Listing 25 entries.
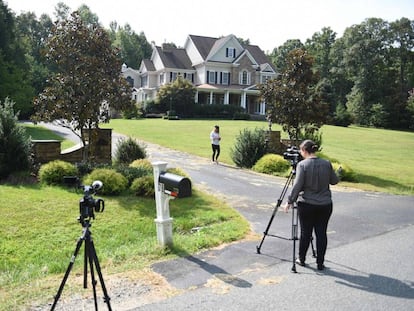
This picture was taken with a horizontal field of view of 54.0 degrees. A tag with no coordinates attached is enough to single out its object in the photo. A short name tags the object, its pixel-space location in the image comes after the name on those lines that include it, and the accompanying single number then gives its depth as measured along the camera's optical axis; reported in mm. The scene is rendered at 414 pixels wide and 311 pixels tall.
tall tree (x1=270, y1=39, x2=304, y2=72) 80881
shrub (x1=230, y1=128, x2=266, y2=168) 16734
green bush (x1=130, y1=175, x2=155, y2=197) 9781
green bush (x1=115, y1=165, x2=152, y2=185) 10523
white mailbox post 6242
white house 54812
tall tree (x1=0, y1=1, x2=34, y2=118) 33431
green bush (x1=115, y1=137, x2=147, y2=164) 13789
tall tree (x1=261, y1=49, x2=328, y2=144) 15484
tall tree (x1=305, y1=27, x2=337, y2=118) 73125
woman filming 5633
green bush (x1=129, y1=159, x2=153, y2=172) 11497
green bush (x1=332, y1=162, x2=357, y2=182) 14642
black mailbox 5750
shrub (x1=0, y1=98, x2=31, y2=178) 10219
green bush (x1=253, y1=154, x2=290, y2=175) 15430
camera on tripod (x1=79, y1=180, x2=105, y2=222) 4219
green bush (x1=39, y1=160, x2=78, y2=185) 10047
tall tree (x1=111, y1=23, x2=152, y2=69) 85188
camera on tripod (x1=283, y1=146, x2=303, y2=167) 6383
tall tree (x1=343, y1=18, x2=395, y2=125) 59500
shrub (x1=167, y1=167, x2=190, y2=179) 11098
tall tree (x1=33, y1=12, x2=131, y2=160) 10984
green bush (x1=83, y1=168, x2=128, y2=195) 9658
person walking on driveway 17078
